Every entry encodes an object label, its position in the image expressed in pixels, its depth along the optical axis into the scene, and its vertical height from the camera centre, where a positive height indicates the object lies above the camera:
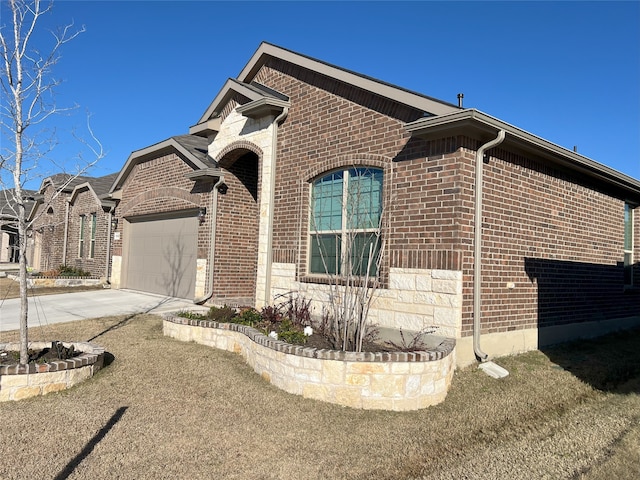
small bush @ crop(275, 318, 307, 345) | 6.53 -1.11
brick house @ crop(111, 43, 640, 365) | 6.97 +0.97
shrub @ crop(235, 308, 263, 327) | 8.09 -1.10
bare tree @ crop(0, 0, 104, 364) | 5.77 +1.16
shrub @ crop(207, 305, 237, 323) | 8.44 -1.10
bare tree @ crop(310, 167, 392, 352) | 6.52 +0.41
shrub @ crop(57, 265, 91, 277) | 18.41 -0.95
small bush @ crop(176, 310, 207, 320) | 8.65 -1.17
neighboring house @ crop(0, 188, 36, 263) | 31.73 -0.37
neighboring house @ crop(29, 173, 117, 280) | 17.88 +0.87
